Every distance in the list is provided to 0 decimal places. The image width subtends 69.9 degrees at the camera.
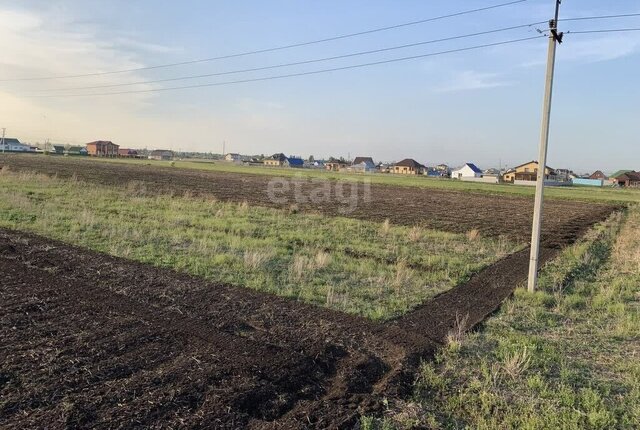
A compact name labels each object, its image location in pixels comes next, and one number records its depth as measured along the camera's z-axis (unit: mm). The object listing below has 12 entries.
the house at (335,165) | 160925
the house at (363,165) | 151812
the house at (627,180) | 123000
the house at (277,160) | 174625
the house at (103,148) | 164375
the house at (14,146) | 157600
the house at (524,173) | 109425
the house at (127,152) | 174625
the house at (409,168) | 156250
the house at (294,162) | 165362
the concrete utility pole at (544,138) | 9266
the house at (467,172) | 130375
